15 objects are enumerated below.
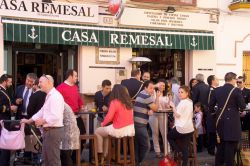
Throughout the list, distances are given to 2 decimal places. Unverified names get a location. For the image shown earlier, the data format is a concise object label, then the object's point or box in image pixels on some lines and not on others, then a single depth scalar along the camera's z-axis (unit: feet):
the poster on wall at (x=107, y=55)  42.83
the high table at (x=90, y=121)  30.01
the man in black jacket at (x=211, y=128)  35.53
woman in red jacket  28.14
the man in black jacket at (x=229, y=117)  29.76
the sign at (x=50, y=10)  37.93
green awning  38.22
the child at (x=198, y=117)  37.24
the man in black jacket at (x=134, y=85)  33.53
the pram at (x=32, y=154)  27.69
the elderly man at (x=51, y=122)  24.48
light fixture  45.24
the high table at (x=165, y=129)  30.58
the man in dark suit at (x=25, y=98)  31.12
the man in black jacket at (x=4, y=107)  28.40
